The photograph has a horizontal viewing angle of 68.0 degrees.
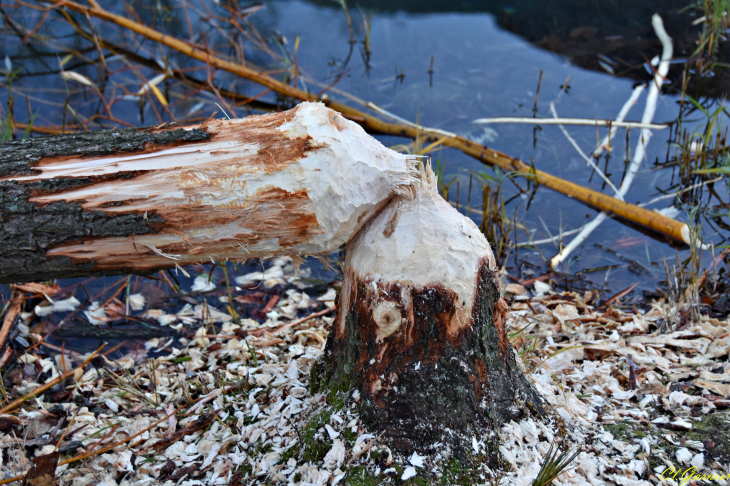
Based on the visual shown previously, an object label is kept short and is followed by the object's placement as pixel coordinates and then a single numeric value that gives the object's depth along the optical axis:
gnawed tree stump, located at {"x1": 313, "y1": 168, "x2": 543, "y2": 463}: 1.55
